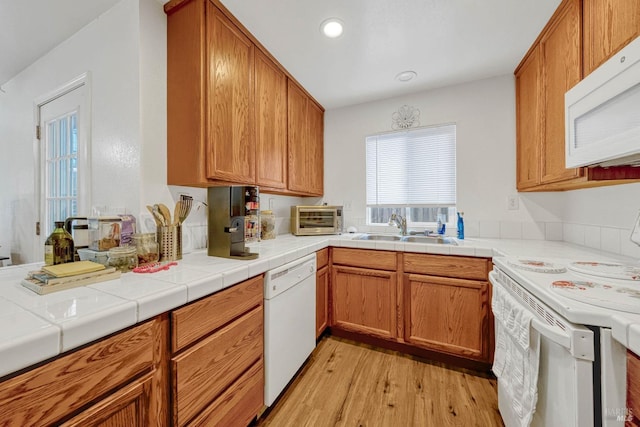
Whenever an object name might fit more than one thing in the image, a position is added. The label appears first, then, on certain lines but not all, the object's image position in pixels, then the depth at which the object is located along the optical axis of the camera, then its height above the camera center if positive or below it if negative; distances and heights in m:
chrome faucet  2.29 -0.10
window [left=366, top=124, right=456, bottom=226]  2.32 +0.38
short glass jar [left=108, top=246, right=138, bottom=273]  1.02 -0.19
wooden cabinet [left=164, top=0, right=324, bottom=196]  1.34 +0.70
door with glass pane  1.66 +0.43
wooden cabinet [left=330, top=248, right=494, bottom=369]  1.65 -0.68
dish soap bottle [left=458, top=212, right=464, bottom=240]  2.11 -0.14
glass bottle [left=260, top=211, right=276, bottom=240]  2.12 -0.11
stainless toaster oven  2.32 -0.07
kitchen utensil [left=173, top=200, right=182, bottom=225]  1.30 +0.00
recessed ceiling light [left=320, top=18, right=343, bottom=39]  1.48 +1.18
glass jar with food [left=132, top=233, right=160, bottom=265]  1.13 -0.16
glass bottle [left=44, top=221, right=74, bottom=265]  1.00 -0.15
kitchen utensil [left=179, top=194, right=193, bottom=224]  1.32 +0.03
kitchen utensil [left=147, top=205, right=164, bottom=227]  1.25 -0.02
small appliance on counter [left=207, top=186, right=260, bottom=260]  1.30 -0.03
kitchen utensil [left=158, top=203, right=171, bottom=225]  1.26 +0.00
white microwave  0.73 +0.34
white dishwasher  1.27 -0.65
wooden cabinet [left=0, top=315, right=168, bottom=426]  0.52 -0.43
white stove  0.63 -0.37
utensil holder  1.23 -0.15
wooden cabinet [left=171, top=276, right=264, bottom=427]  0.84 -0.59
